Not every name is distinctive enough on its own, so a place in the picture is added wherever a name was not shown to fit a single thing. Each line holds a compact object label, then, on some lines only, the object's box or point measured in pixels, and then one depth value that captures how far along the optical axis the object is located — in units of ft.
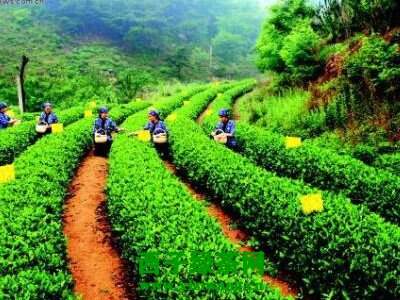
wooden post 73.28
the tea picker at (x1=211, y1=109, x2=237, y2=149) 43.78
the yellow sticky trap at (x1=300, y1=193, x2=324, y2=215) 23.58
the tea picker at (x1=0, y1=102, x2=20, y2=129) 51.47
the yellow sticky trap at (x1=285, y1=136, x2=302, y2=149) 38.06
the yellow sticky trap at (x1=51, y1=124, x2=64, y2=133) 45.75
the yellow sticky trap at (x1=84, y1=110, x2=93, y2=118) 62.80
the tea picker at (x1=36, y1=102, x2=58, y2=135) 49.73
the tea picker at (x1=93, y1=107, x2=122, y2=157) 46.55
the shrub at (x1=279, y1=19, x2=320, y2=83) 64.03
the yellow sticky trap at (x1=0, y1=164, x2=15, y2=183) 28.76
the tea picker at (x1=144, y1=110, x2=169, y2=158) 45.42
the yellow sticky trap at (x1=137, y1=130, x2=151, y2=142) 42.50
